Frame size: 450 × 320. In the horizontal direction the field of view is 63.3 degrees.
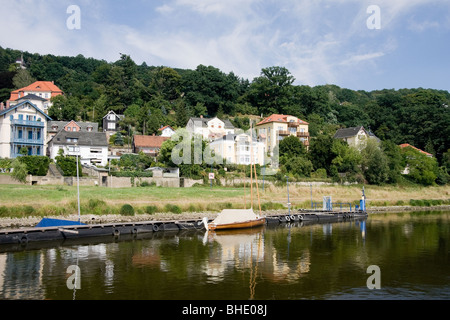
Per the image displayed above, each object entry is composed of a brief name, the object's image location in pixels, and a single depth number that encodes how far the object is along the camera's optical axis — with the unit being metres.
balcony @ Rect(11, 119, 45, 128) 58.78
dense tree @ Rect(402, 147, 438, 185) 71.69
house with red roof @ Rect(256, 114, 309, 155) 79.50
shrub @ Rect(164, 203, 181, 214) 40.22
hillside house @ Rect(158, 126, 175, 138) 81.54
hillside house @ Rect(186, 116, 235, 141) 81.56
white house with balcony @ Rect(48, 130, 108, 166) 63.34
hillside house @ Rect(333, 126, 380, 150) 81.50
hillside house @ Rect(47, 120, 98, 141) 71.56
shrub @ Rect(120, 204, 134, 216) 36.94
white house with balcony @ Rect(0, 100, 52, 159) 58.78
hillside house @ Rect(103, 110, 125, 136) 83.62
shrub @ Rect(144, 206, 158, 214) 38.81
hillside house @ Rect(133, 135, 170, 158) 71.88
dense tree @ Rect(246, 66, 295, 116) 100.75
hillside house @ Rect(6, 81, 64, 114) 88.12
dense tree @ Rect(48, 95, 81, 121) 82.12
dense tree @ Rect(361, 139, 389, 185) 66.00
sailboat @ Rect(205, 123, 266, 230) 34.25
